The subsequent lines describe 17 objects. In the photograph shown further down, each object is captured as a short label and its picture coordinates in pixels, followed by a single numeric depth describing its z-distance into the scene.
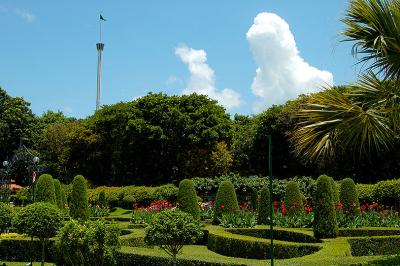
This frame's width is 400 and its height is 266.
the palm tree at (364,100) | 9.11
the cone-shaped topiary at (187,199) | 21.05
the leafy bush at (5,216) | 17.42
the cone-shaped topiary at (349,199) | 20.55
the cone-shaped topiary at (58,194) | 25.11
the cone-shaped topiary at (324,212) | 15.64
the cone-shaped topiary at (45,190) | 21.53
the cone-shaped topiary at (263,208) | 21.15
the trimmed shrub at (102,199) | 31.61
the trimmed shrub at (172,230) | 11.96
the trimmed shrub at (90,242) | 11.30
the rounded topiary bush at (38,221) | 14.48
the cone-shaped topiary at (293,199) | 22.14
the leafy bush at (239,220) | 20.22
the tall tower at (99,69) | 60.70
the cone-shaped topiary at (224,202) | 22.25
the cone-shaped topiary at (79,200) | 21.25
